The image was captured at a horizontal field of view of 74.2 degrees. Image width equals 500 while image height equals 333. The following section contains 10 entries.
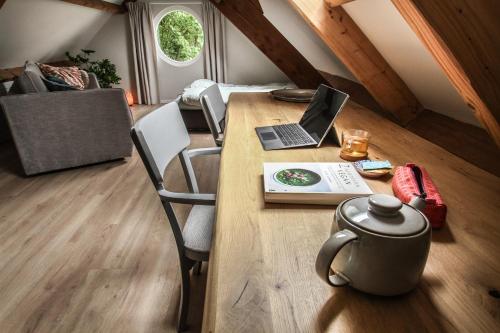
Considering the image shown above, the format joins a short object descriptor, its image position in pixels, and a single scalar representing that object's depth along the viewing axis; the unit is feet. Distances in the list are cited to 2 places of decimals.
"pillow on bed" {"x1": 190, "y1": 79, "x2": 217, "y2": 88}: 14.29
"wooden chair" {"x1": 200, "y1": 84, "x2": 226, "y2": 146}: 5.85
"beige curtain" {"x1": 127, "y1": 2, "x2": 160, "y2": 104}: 17.42
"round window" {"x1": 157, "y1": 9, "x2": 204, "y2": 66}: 18.56
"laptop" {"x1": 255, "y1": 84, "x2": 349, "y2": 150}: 4.09
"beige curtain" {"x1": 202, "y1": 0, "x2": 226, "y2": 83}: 17.31
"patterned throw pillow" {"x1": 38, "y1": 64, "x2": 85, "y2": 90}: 11.25
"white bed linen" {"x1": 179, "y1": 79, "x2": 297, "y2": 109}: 12.73
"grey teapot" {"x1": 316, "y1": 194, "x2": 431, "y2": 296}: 1.56
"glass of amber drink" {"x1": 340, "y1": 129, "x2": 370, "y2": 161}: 3.68
